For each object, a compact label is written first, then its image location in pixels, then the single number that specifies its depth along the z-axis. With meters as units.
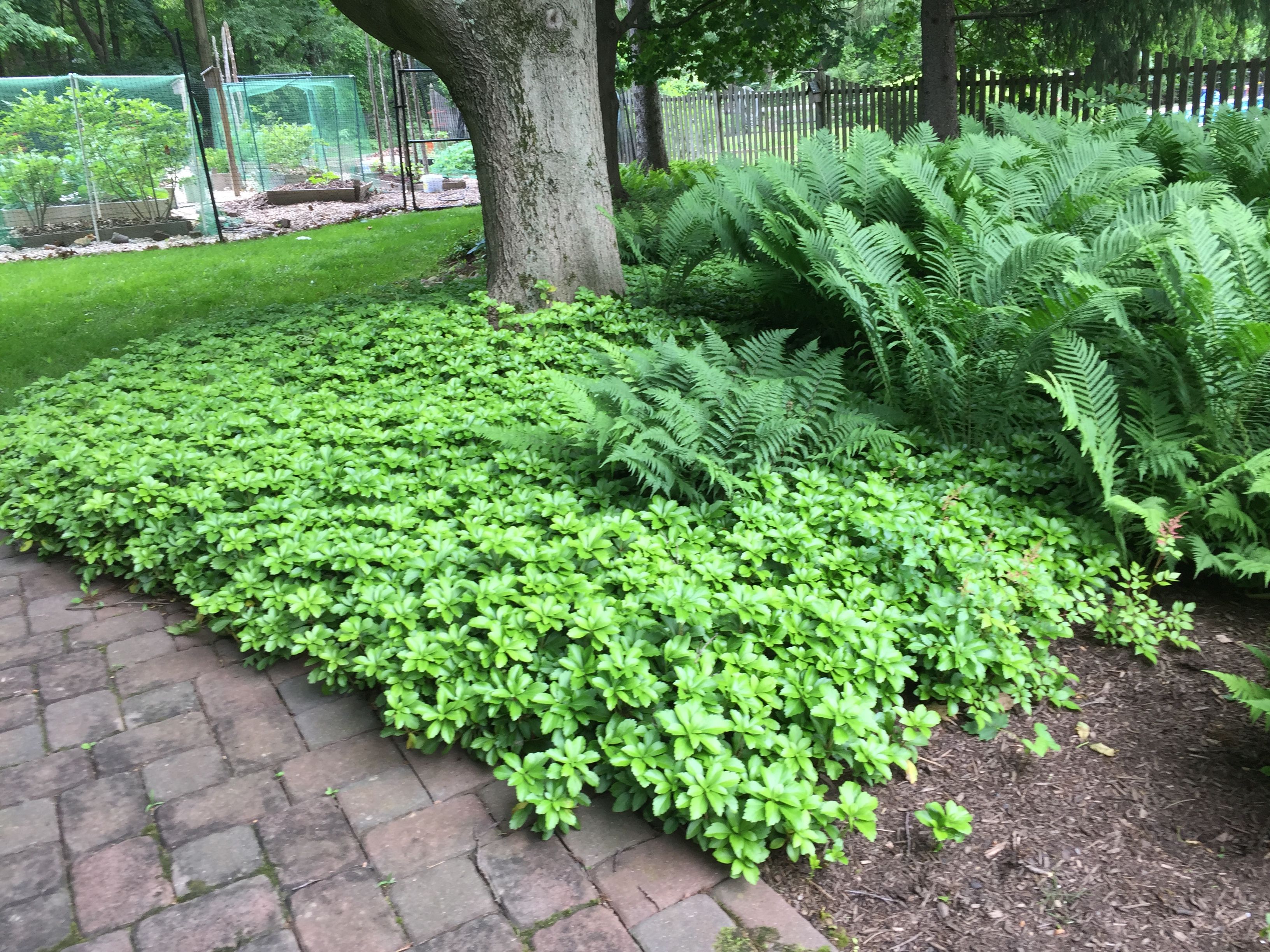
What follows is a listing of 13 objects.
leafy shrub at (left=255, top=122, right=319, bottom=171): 20.89
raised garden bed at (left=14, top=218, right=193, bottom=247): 13.76
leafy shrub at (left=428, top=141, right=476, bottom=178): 26.00
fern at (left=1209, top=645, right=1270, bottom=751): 2.35
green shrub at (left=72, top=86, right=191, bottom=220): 13.99
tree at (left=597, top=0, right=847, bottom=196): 10.55
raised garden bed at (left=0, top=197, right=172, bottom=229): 13.86
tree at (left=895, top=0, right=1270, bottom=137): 10.29
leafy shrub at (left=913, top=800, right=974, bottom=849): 2.20
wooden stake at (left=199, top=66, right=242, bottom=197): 19.27
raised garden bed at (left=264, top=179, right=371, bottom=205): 18.44
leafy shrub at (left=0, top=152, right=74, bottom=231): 13.52
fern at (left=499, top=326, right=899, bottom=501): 3.41
